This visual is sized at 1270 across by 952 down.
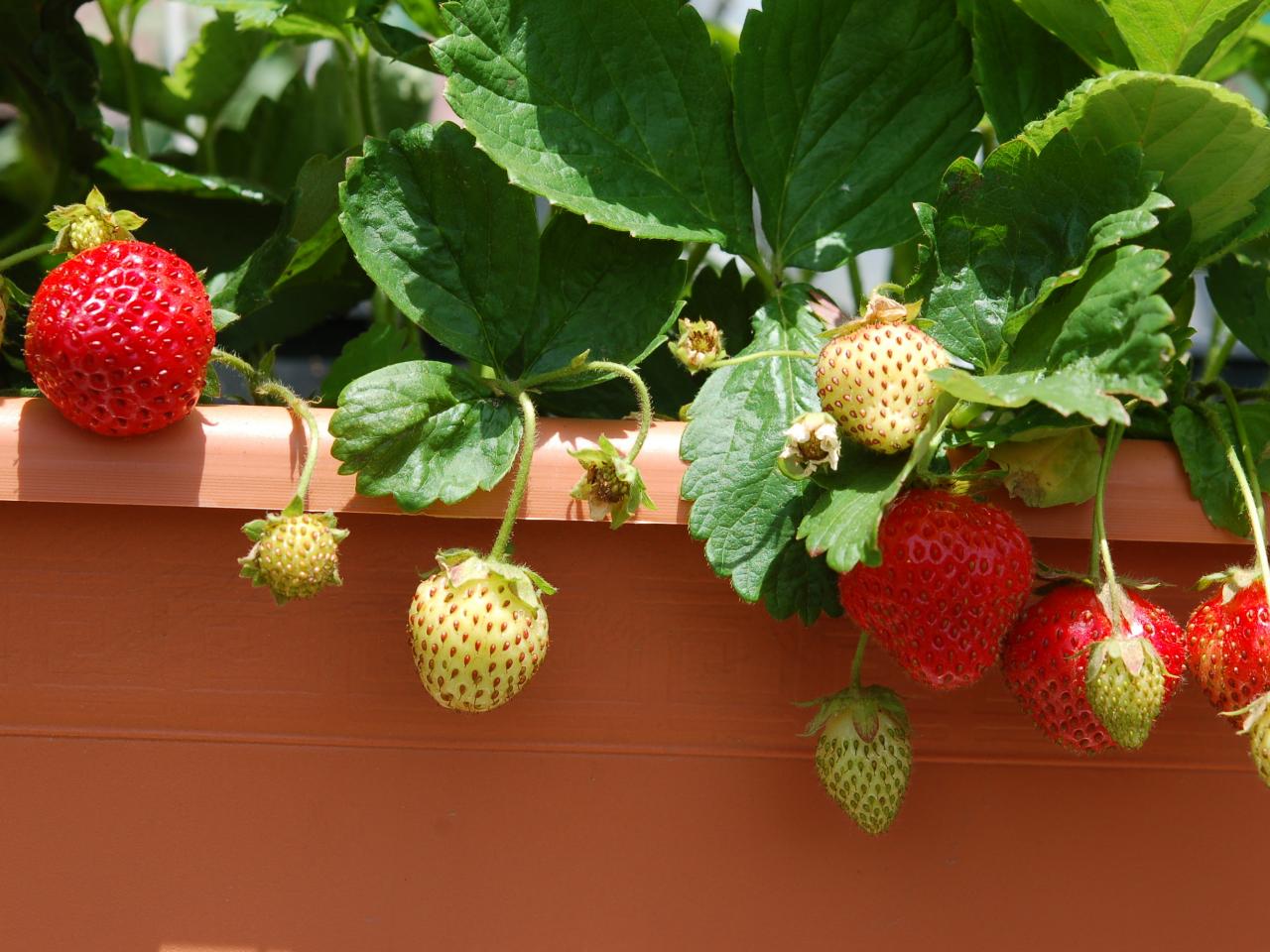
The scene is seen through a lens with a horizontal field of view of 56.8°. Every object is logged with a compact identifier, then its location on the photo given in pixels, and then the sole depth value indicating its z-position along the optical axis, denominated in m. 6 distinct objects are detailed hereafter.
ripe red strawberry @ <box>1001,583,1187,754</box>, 0.51
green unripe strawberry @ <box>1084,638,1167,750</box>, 0.48
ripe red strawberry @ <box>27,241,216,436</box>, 0.51
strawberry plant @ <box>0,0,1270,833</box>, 0.49
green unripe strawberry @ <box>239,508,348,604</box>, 0.50
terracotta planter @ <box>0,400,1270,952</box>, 0.57
